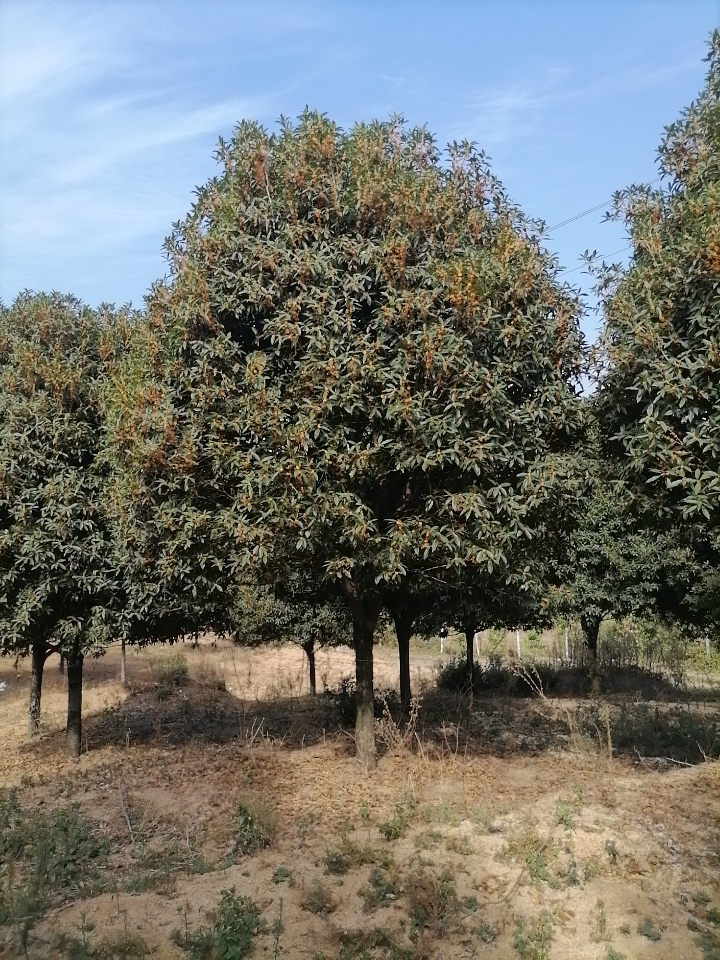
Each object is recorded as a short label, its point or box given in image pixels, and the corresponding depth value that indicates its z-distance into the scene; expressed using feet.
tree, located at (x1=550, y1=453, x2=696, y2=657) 67.72
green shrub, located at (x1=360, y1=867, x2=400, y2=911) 22.20
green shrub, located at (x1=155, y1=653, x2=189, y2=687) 81.25
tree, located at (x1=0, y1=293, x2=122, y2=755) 40.16
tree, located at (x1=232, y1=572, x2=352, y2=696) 63.57
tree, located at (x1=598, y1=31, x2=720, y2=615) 25.57
